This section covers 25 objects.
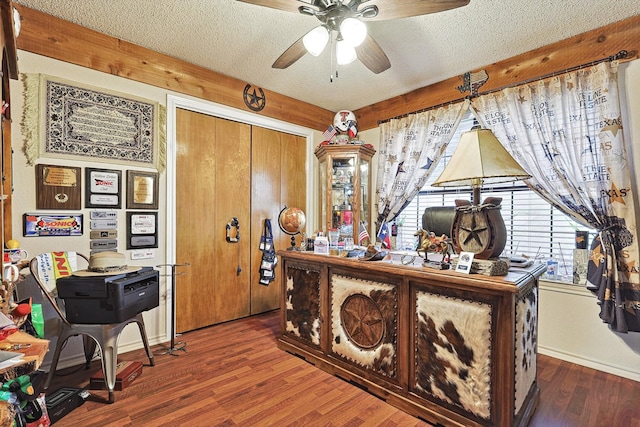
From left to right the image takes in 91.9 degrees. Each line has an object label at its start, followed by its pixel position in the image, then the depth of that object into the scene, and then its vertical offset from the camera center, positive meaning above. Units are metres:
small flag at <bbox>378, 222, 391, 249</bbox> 2.49 -0.20
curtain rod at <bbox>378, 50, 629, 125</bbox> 2.30 +1.18
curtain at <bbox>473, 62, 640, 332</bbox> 2.21 +0.41
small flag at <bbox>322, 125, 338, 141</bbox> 3.89 +1.02
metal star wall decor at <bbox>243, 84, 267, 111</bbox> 3.51 +1.33
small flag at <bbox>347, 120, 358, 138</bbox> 3.85 +1.06
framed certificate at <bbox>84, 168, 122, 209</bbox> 2.51 +0.20
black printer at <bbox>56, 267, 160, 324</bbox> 1.94 -0.54
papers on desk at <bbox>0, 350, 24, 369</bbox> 1.09 -0.53
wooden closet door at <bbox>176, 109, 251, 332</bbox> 3.06 -0.03
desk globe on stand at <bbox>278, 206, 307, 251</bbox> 2.96 -0.06
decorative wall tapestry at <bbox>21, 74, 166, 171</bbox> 2.29 +0.72
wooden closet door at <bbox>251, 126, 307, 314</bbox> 3.66 +0.34
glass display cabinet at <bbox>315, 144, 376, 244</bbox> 3.82 +0.34
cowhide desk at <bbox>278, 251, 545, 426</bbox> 1.54 -0.72
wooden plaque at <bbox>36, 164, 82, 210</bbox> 2.31 +0.19
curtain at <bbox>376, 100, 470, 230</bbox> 3.28 +0.71
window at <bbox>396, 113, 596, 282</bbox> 2.67 -0.07
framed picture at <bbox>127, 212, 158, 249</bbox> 2.72 -0.15
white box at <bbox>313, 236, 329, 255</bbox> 2.49 -0.25
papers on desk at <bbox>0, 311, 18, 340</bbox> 1.30 -0.49
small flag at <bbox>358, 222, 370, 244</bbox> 2.54 -0.18
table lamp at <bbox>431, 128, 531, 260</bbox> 1.58 +0.18
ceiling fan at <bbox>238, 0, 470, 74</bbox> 1.70 +1.17
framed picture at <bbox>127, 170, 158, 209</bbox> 2.72 +0.21
